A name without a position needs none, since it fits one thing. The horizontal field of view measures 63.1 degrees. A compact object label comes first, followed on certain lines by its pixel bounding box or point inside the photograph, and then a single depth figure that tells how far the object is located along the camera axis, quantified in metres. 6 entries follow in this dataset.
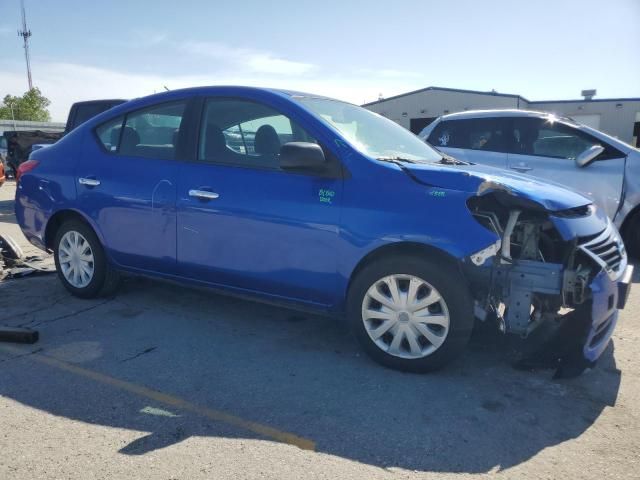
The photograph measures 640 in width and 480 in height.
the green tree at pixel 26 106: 71.69
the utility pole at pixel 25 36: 56.26
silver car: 6.44
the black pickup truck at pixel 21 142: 18.89
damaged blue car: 3.13
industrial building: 29.22
